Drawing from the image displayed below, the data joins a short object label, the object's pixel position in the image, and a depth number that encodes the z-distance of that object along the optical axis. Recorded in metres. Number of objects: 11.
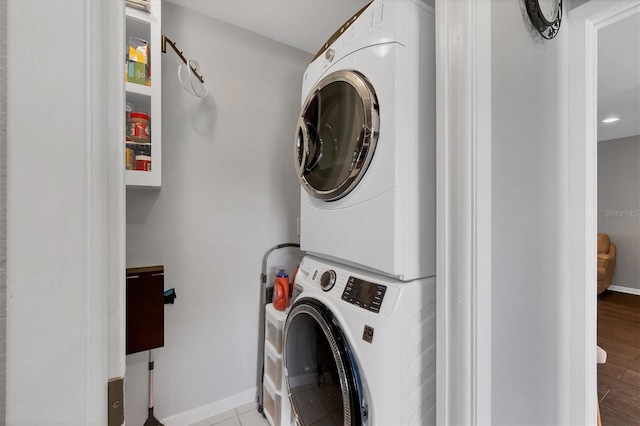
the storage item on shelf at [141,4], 1.20
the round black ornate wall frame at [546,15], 0.89
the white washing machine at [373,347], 0.81
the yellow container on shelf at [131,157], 1.25
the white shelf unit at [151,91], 1.23
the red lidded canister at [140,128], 1.27
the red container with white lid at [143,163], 1.26
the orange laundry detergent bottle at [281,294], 1.57
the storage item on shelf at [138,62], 1.24
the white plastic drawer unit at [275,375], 1.32
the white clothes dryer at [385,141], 0.86
